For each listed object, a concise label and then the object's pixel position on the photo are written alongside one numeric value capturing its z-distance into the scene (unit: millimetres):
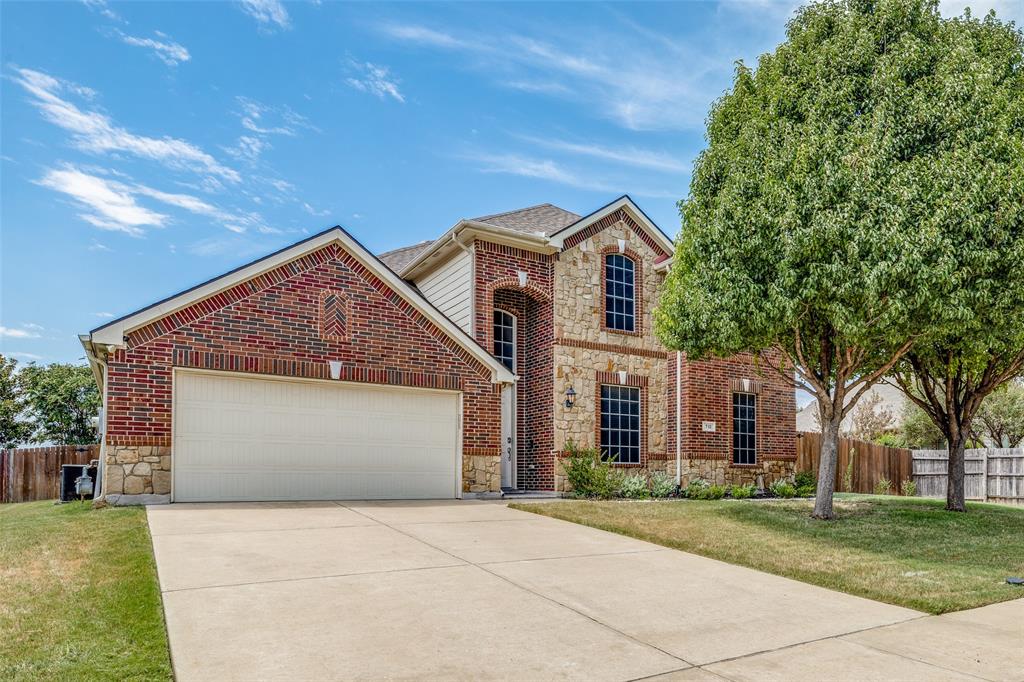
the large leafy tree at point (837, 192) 9672
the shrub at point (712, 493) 16469
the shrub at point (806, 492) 18516
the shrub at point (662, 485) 16203
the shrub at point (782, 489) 18031
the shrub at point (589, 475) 15383
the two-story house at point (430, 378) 11281
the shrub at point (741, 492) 16947
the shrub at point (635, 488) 15711
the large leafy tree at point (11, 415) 26203
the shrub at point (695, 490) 16359
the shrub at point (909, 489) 21766
